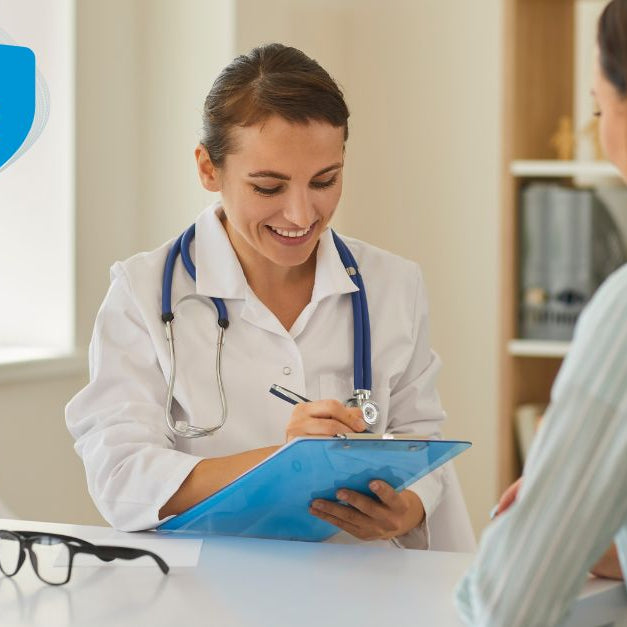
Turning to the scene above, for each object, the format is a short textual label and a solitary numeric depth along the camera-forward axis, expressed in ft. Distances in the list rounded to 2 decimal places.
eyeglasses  7.94
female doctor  8.95
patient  6.85
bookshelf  12.43
